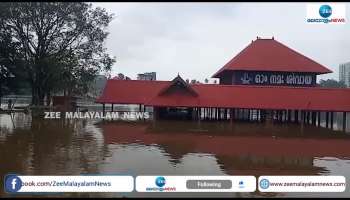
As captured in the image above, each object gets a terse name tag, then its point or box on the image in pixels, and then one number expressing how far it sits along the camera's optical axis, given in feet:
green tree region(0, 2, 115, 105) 122.42
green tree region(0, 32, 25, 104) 121.29
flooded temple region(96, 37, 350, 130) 88.69
